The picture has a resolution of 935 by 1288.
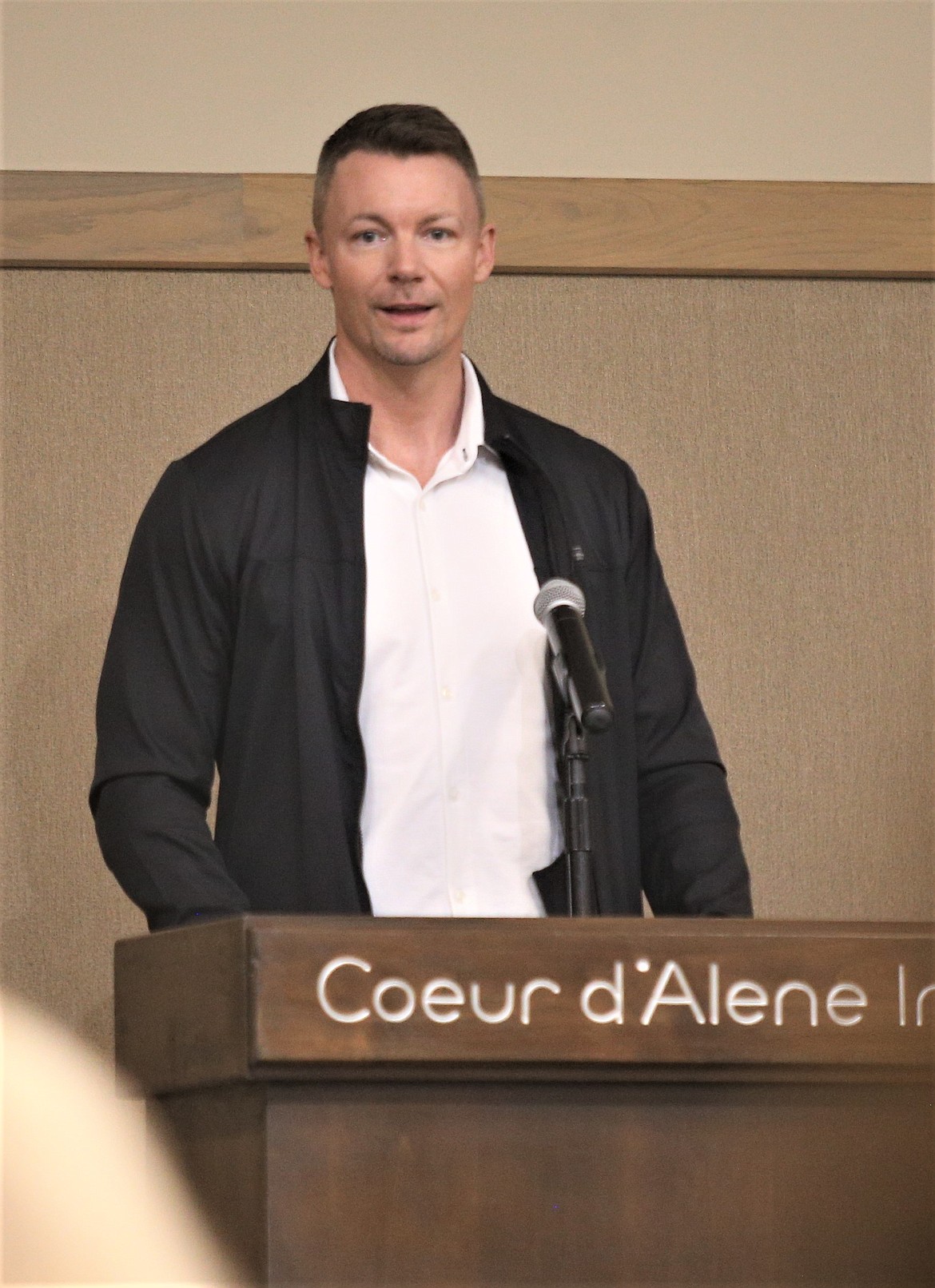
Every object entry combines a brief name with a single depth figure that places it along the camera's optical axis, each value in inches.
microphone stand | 390.4
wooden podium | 377.3
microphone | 387.2
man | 400.3
